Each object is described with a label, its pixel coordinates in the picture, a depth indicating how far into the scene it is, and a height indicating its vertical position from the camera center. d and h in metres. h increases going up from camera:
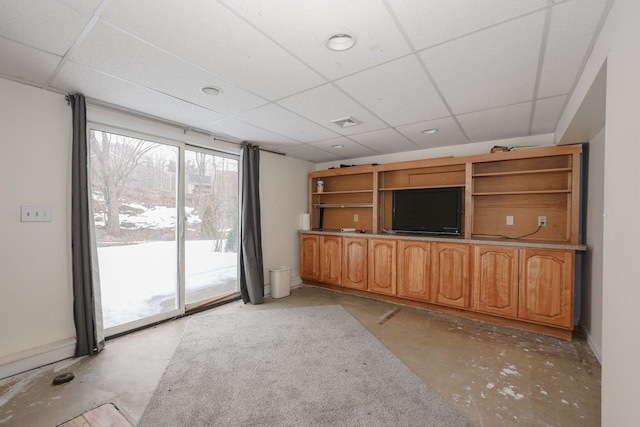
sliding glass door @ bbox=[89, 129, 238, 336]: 2.84 -0.21
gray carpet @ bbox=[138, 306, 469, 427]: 1.75 -1.35
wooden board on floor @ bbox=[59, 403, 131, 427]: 1.68 -1.34
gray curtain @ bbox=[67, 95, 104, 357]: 2.43 -0.25
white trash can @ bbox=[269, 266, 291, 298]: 4.26 -1.15
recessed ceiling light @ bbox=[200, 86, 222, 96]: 2.28 +1.01
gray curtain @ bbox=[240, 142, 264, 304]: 3.95 -0.41
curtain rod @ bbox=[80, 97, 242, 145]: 2.60 +1.01
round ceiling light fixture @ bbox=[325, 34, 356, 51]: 1.60 +1.01
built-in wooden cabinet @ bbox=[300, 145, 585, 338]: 2.95 -0.48
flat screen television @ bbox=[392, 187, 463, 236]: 3.78 -0.03
